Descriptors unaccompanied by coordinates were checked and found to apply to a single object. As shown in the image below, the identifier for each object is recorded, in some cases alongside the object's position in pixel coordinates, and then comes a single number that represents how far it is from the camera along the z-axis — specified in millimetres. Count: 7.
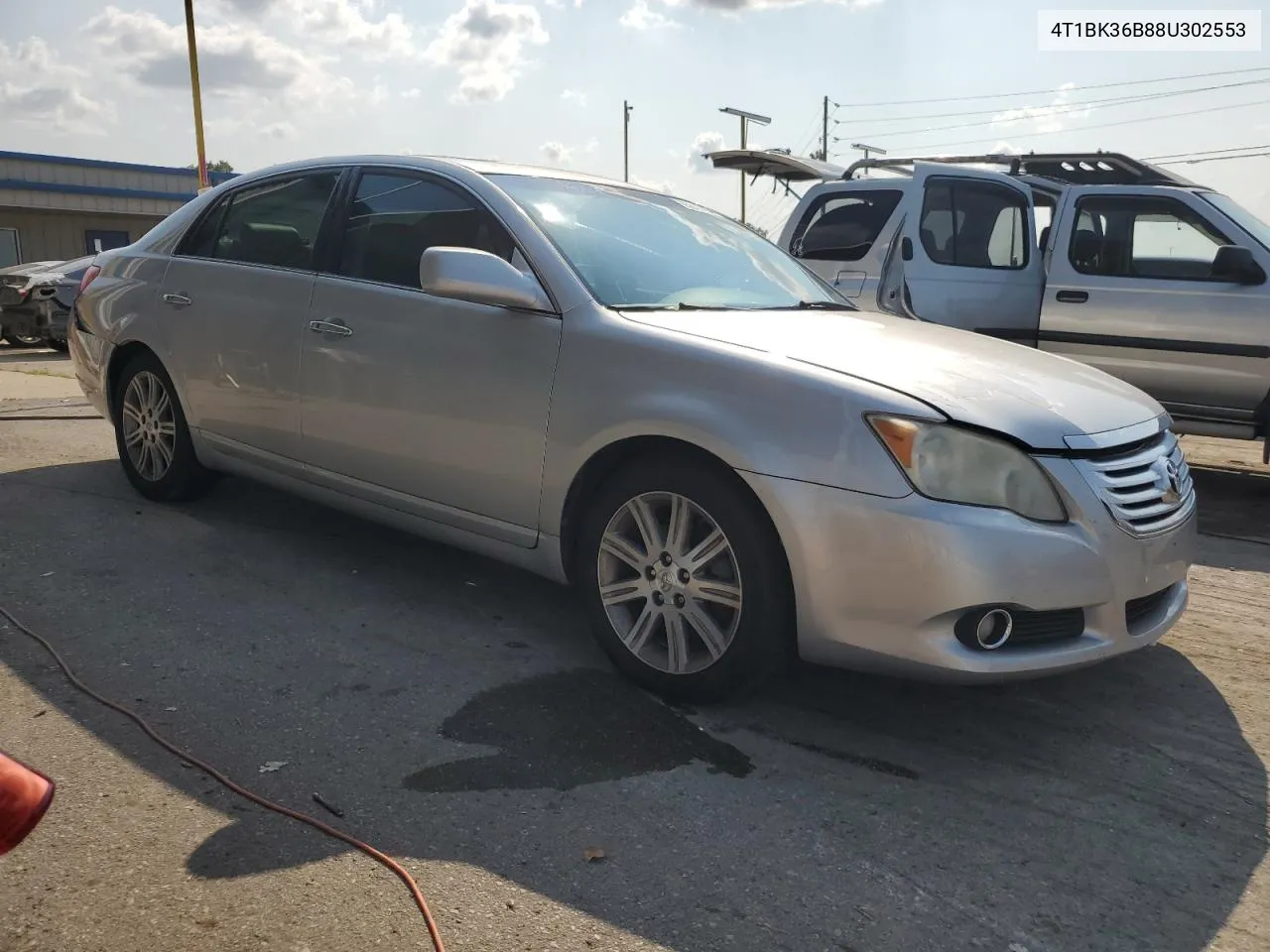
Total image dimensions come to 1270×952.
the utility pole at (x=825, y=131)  65625
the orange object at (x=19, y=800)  1589
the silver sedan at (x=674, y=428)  2912
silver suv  6836
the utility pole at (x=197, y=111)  19984
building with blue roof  29297
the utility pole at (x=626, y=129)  55312
